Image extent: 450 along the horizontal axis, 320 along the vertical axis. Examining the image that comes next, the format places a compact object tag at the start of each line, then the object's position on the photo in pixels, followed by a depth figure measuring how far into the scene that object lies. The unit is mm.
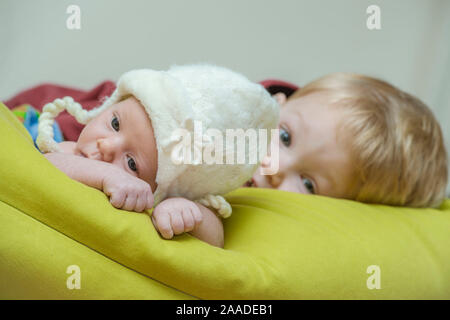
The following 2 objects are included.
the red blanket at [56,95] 1349
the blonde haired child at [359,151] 1148
